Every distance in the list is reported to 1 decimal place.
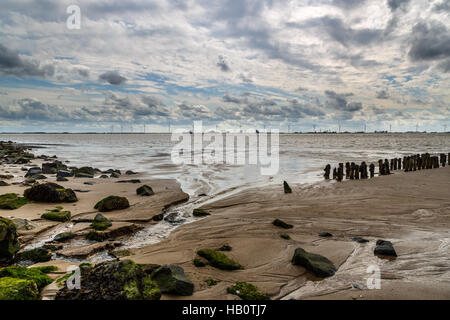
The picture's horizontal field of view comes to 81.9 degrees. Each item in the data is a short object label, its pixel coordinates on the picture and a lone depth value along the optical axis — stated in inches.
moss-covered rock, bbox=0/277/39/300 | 151.4
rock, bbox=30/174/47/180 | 666.7
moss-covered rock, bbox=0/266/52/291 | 176.2
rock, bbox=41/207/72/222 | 347.9
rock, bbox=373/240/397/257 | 243.6
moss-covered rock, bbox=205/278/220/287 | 196.2
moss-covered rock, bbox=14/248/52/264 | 232.1
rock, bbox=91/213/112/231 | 319.6
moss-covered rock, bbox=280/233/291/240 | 297.6
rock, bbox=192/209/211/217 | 404.0
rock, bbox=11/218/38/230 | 304.2
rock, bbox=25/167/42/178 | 734.1
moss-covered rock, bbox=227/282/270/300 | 180.5
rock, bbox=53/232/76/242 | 288.6
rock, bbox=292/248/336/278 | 211.0
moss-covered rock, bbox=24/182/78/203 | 423.5
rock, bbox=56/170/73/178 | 731.1
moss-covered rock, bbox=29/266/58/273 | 203.8
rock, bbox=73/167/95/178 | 770.2
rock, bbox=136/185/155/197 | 522.0
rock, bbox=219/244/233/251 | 267.7
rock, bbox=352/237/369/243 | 283.7
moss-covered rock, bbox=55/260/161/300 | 150.9
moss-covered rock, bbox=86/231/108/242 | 296.7
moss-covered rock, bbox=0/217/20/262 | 231.5
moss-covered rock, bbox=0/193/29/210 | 374.0
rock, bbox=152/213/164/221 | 386.4
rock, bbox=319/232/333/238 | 305.1
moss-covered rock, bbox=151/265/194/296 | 176.1
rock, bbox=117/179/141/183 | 684.1
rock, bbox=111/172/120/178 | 790.0
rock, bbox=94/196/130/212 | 405.4
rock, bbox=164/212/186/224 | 380.2
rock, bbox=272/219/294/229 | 334.6
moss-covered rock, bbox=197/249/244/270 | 223.8
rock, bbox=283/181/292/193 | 542.5
